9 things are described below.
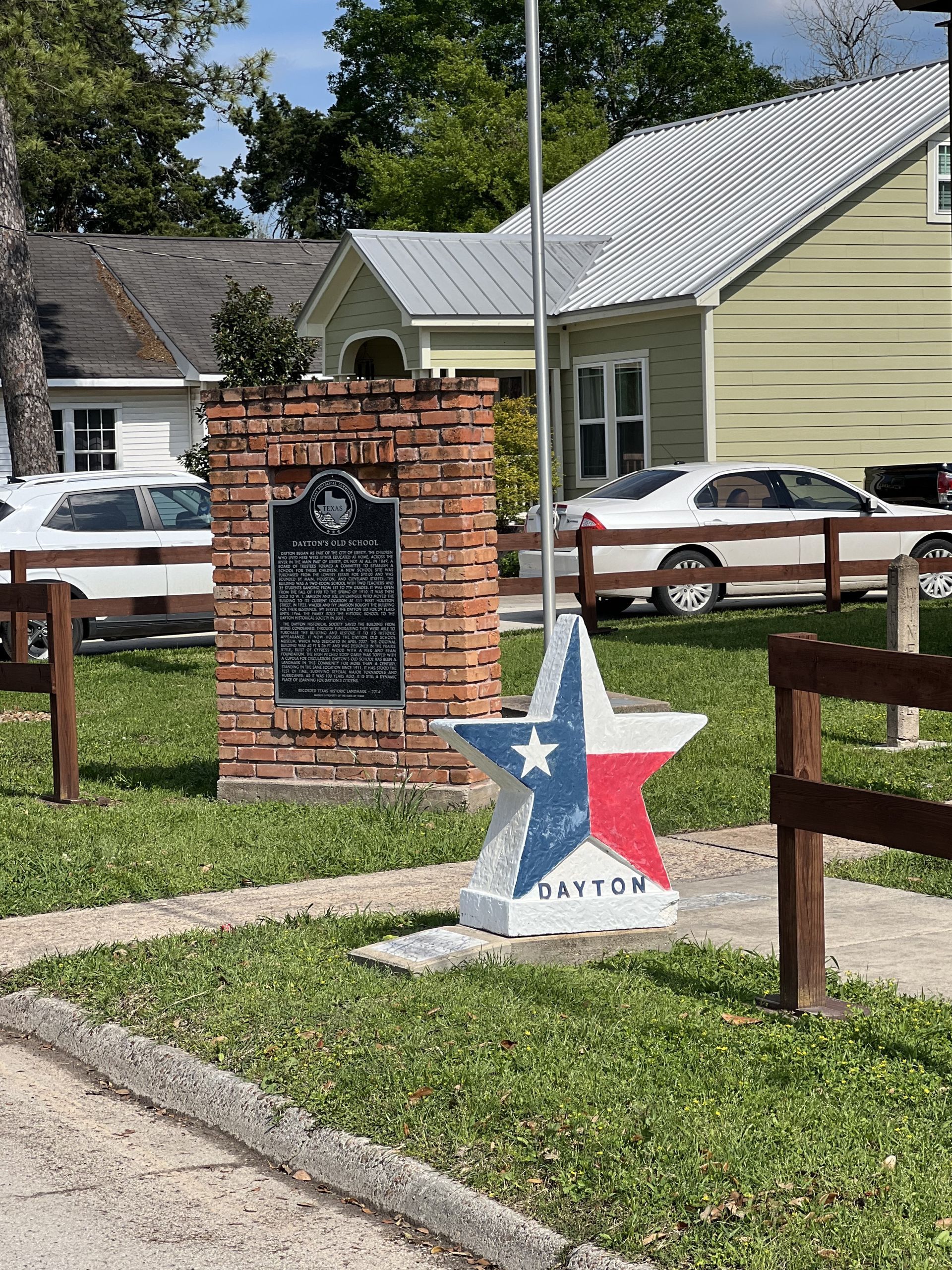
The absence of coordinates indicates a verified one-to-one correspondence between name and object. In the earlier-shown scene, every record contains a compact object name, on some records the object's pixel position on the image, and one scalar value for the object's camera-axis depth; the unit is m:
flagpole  9.45
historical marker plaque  8.67
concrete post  10.20
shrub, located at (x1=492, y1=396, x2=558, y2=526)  23.02
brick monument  8.52
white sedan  17.47
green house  22.50
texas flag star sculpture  5.82
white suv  15.86
